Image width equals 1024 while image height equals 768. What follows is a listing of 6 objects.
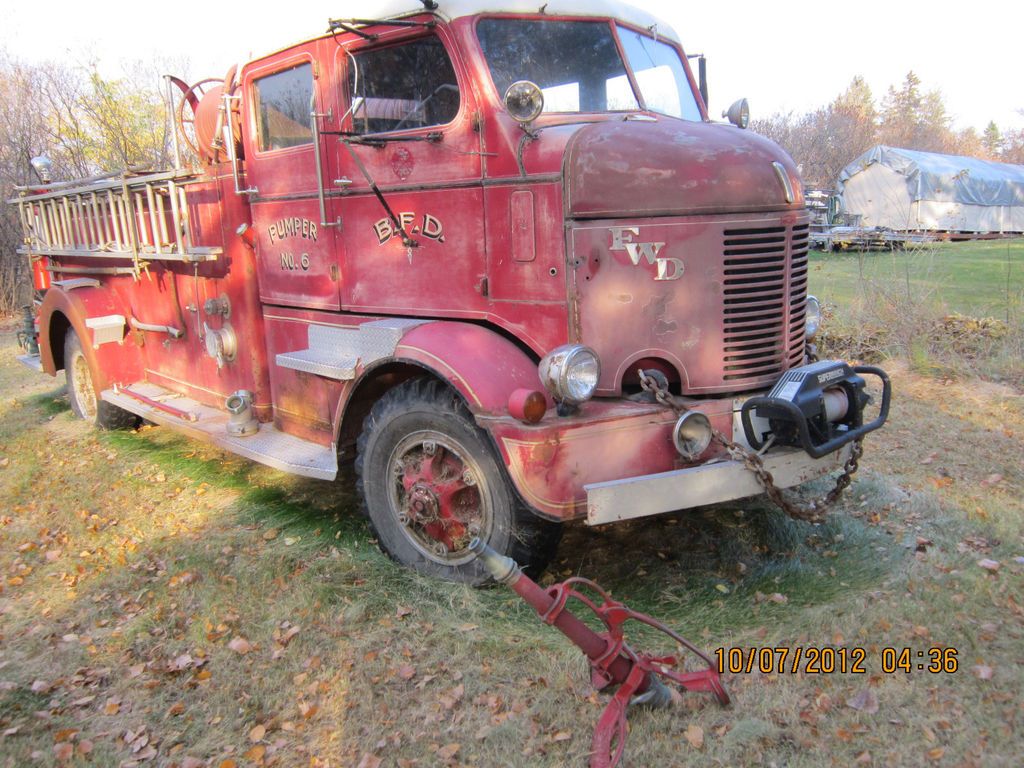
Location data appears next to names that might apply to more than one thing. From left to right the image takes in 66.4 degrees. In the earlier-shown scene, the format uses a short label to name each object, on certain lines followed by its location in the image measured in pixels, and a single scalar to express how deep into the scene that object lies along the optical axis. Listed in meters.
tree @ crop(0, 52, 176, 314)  15.90
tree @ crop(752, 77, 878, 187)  31.14
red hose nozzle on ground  2.61
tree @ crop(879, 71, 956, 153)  51.94
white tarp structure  23.94
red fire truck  3.42
